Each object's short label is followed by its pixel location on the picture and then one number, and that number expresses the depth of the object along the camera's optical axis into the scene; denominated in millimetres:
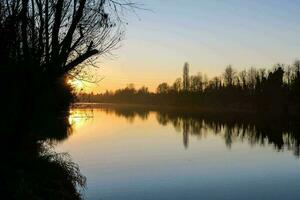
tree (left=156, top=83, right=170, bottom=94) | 164950
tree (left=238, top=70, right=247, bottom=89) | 111362
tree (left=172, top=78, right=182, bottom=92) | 143875
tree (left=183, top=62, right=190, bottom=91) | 139375
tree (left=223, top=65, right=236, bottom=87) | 127544
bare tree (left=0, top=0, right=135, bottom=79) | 7762
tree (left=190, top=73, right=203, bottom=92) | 140750
